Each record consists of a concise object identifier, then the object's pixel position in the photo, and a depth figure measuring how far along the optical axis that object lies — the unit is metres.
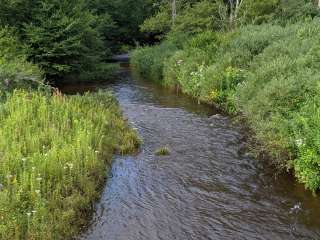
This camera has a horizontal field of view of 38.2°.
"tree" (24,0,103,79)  22.75
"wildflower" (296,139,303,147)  9.32
